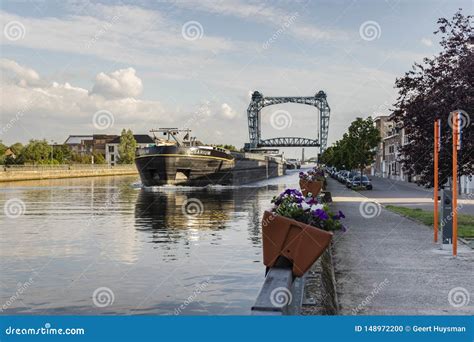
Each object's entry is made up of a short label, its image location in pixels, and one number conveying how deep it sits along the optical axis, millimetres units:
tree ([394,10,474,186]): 20094
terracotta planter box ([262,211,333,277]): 7867
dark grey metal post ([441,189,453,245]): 14969
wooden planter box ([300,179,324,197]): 32388
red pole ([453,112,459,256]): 14189
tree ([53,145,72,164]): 138625
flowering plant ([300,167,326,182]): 35406
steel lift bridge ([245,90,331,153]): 154962
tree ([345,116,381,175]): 65062
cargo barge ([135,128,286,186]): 66062
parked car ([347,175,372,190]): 55991
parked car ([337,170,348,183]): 72188
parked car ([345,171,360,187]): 59534
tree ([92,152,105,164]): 172750
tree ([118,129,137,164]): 173488
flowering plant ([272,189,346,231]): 8500
